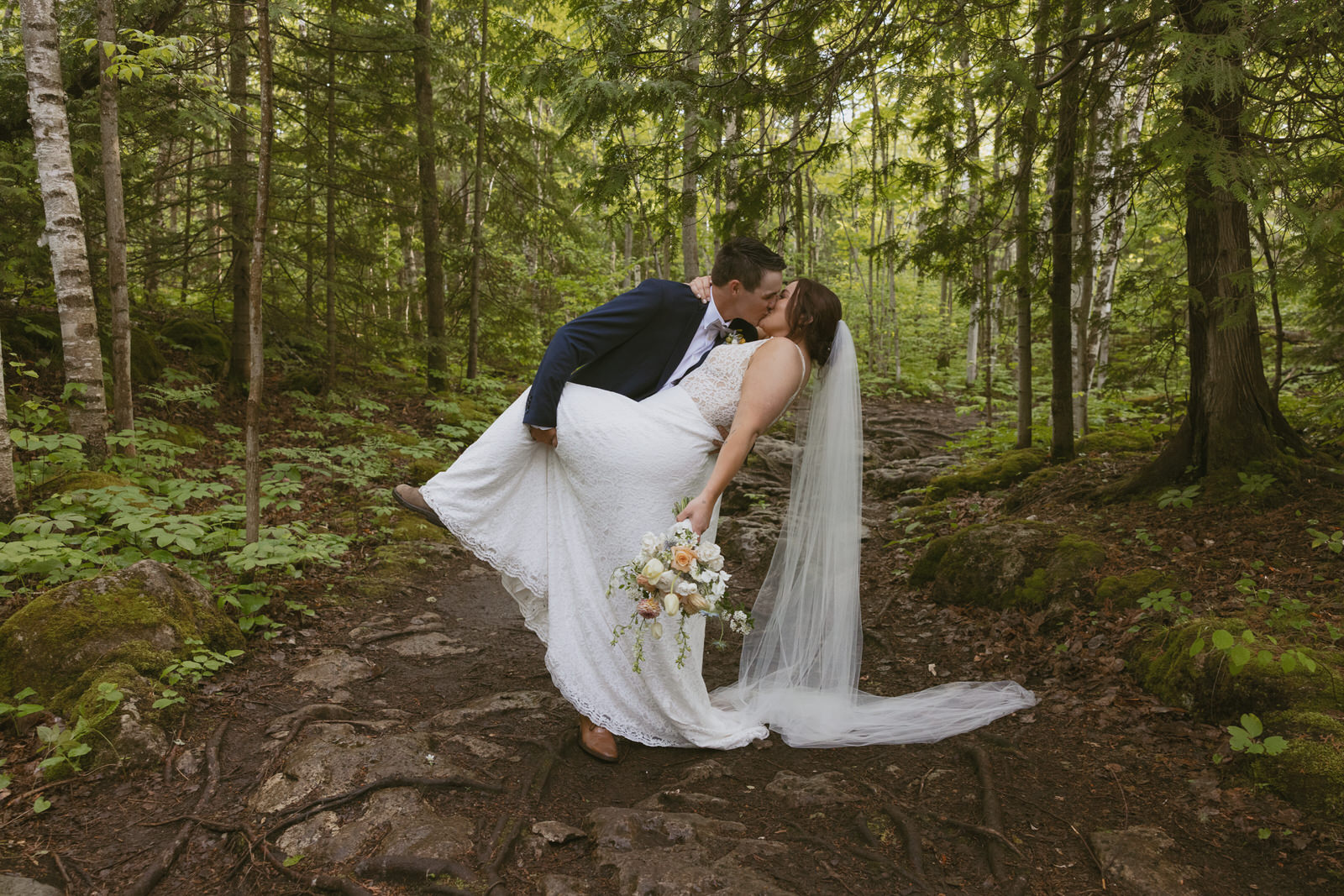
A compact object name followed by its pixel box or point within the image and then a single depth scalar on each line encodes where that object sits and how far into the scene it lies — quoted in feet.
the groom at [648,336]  11.16
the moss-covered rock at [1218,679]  10.34
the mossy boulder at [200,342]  33.83
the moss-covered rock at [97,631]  11.04
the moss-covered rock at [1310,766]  8.93
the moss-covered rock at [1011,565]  16.26
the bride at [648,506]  11.27
